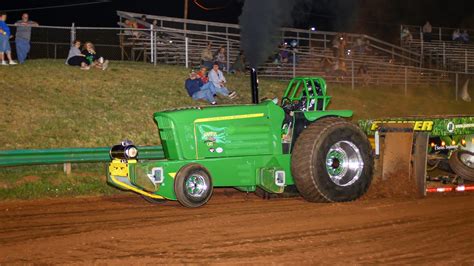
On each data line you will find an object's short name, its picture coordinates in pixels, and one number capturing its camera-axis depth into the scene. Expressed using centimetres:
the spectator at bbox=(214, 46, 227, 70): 2260
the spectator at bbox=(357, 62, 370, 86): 2631
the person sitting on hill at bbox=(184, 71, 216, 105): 1858
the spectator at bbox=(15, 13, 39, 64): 1978
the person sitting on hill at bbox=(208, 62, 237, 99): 1892
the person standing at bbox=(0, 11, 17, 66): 1869
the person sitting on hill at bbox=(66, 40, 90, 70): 1952
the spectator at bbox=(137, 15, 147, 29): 2381
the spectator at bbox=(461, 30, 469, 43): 3503
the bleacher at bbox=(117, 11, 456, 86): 2305
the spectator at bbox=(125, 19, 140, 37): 2259
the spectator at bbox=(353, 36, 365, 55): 2878
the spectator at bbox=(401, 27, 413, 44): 3272
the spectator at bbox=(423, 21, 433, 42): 3397
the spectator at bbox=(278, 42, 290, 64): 2429
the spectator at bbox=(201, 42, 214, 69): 2212
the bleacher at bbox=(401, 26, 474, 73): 3278
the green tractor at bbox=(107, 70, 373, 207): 995
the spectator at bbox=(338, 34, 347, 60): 2657
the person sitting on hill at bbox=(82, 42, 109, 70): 1969
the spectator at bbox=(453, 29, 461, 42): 3497
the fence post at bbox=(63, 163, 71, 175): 1338
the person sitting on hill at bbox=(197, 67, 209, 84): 1877
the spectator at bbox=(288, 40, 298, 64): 2482
